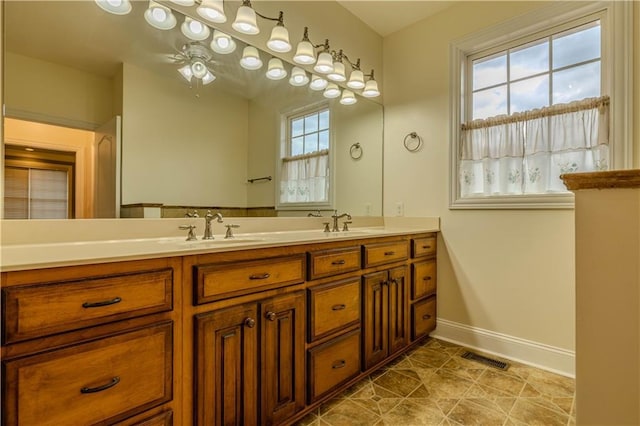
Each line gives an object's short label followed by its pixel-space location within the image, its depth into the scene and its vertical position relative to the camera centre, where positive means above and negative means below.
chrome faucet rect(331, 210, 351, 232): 2.39 -0.03
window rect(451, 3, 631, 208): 1.93 +0.72
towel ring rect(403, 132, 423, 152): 2.69 +0.63
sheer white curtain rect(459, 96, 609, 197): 1.94 +0.44
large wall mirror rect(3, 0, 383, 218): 1.29 +0.48
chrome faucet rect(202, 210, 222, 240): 1.64 -0.08
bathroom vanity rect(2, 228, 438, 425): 0.84 -0.42
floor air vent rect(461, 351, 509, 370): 2.09 -1.00
